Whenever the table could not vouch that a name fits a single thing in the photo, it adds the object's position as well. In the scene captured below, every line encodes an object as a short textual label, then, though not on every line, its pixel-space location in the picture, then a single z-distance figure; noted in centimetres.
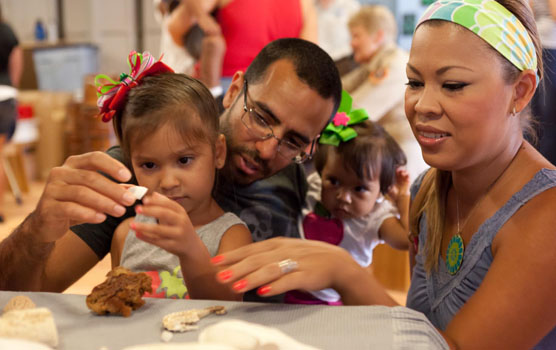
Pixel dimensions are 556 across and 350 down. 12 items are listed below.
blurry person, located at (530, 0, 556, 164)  222
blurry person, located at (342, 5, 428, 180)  327
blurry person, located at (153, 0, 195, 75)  315
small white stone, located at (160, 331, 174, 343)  84
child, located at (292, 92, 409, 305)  199
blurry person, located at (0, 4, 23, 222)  461
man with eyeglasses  152
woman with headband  105
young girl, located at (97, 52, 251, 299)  139
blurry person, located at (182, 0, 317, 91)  293
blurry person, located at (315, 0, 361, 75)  404
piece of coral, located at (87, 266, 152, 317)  93
